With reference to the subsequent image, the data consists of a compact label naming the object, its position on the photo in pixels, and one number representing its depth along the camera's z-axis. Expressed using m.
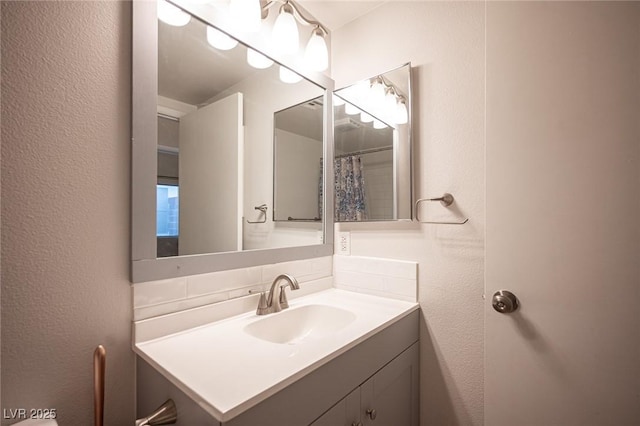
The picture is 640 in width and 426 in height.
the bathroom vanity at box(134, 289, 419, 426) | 0.62
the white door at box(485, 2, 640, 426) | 0.72
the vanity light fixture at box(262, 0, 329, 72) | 1.17
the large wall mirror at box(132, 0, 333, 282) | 0.86
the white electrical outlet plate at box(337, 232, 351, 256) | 1.47
